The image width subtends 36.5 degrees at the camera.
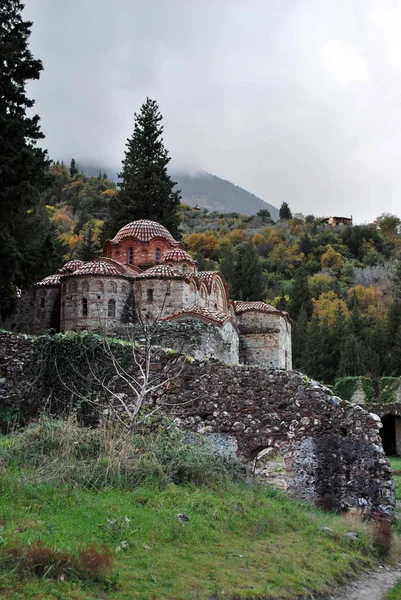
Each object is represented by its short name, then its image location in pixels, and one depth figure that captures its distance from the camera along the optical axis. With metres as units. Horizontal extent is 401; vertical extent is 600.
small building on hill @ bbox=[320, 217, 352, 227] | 98.96
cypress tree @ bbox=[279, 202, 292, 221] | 96.62
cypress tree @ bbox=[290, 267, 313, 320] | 51.45
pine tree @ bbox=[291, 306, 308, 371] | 42.25
